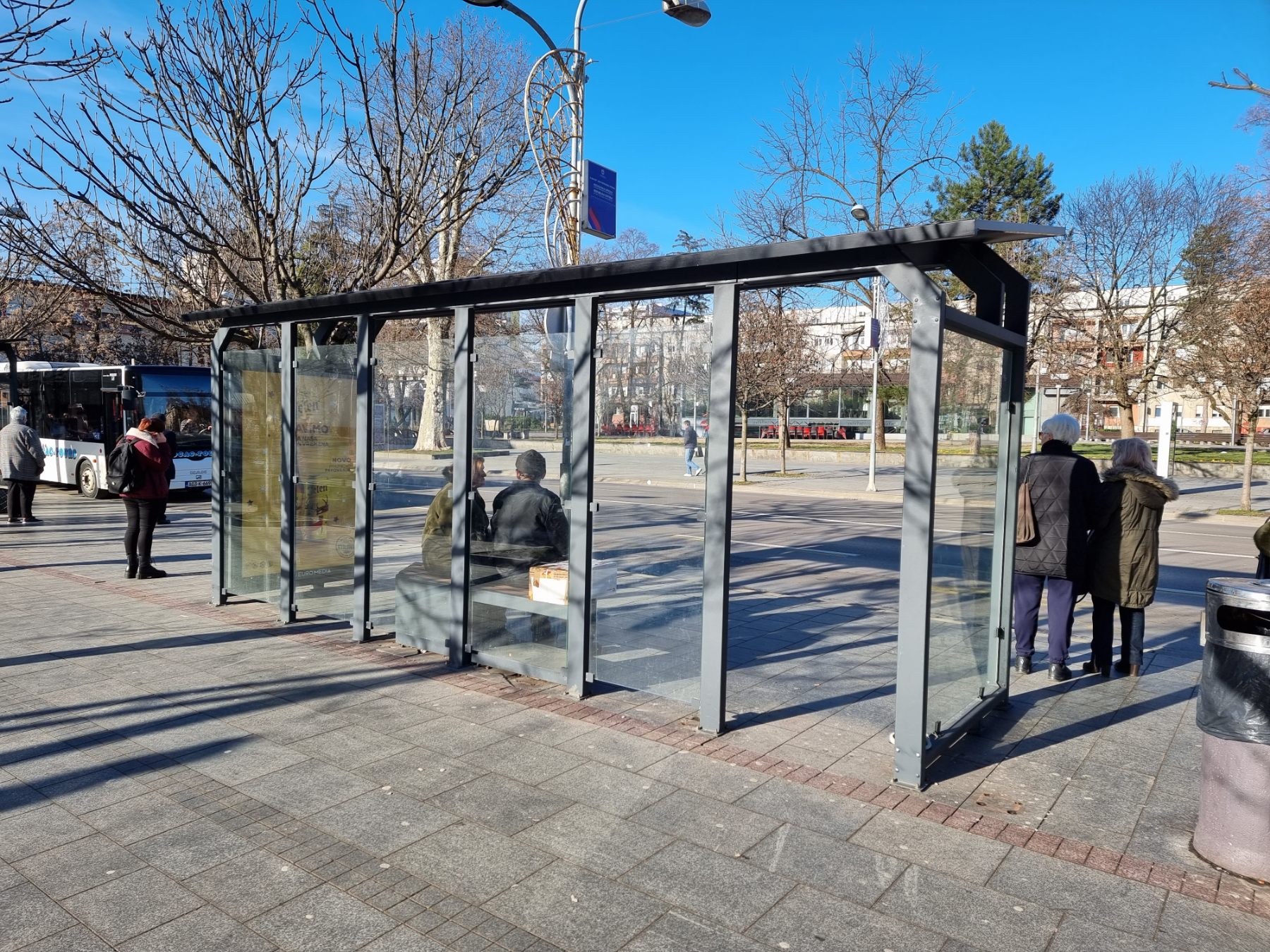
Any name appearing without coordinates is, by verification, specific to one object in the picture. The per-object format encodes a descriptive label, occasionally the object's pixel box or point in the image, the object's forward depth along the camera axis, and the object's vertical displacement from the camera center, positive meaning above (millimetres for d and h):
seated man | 5977 -701
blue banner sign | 9484 +2431
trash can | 3512 -1159
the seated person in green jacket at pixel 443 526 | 6277 -762
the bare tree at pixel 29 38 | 7207 +3034
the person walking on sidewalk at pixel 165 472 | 9609 -578
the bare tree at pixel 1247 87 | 12016 +4722
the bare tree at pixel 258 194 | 9102 +2568
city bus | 18891 +28
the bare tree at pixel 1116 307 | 30312 +4710
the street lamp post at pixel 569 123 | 9344 +3304
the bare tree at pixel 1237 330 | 19156 +2465
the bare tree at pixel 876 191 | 23188 +6313
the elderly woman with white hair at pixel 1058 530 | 6090 -655
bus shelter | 4430 -317
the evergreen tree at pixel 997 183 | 42000 +12127
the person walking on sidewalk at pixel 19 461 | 13766 -784
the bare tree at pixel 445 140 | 10117 +3470
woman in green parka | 6082 -654
